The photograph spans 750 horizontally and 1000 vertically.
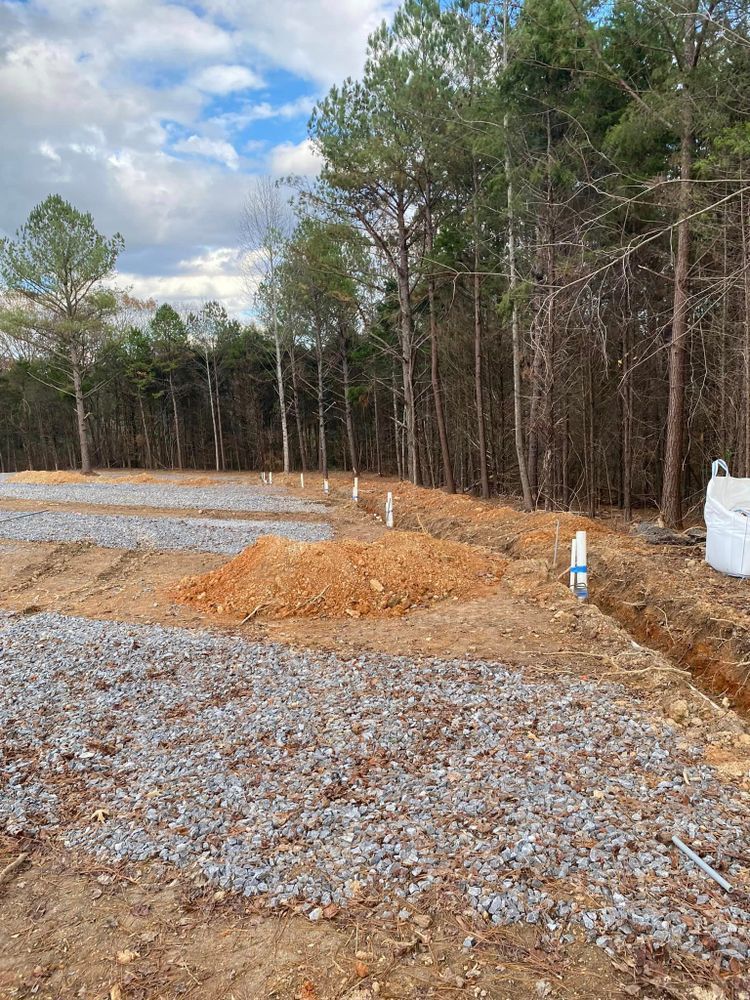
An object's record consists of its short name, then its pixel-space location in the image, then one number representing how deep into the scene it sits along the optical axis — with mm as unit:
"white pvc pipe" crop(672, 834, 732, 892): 2469
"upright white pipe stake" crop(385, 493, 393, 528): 12592
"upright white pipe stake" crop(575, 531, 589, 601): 6836
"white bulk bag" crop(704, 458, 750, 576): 7035
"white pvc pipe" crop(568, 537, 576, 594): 7031
